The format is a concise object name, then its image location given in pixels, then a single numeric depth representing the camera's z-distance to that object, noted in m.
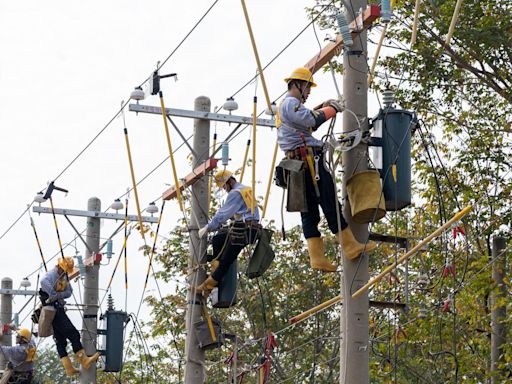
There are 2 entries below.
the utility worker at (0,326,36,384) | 19.97
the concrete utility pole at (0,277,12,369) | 24.47
